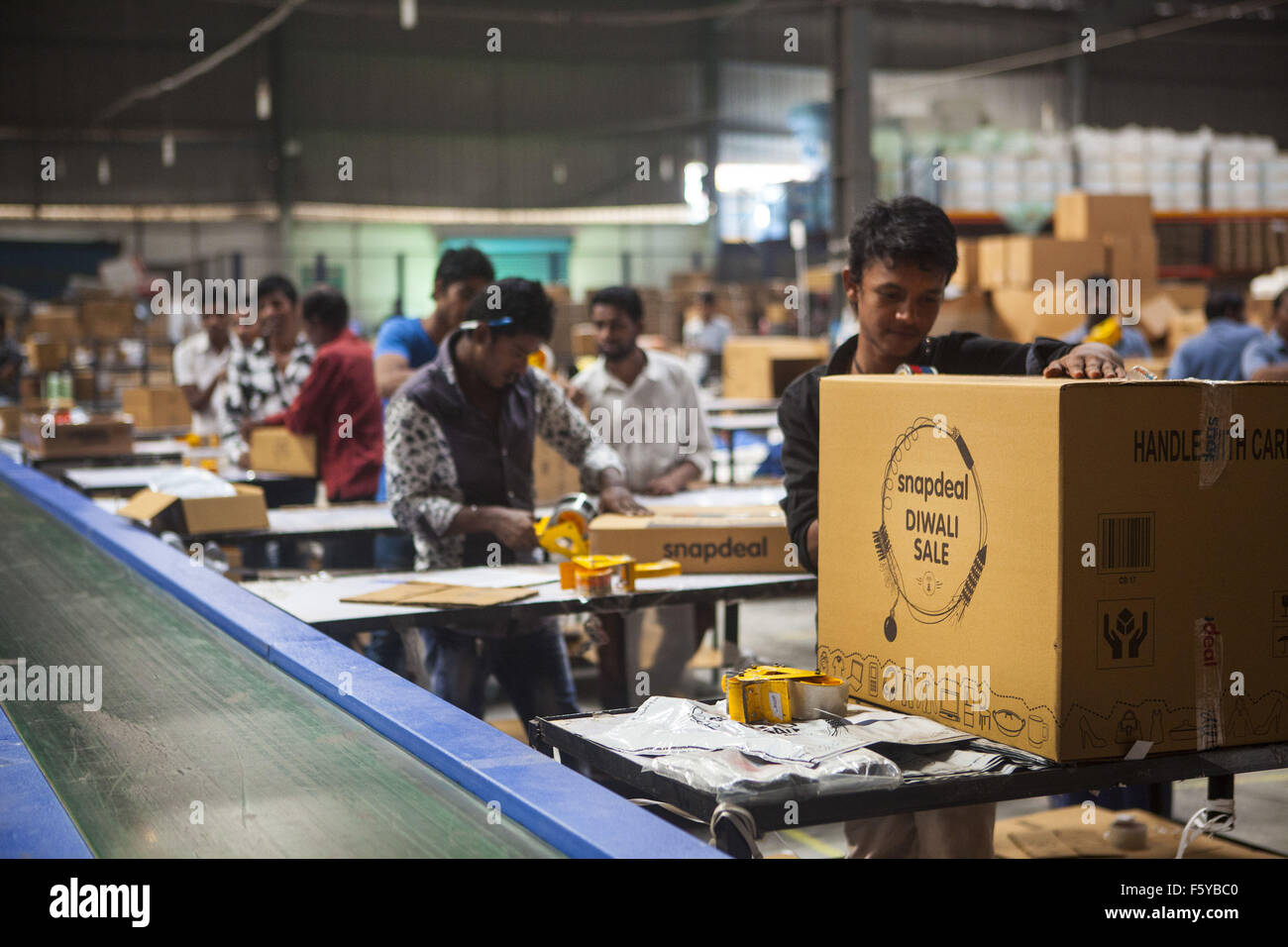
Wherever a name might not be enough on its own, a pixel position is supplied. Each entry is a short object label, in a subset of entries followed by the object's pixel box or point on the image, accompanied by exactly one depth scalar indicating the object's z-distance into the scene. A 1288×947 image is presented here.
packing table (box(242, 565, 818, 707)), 2.68
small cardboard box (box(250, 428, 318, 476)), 5.00
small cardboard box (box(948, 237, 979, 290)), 9.65
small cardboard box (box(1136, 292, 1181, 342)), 9.76
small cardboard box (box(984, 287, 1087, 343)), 9.02
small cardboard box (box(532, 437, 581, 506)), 4.92
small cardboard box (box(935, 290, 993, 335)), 9.45
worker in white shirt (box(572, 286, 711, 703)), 4.83
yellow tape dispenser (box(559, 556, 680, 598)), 2.85
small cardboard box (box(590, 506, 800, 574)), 3.12
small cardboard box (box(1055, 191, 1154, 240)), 9.84
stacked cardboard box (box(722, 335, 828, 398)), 8.76
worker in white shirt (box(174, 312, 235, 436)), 6.74
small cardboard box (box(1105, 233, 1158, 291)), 9.76
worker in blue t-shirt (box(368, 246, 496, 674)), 4.31
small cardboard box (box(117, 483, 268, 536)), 3.85
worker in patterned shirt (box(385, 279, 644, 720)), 3.22
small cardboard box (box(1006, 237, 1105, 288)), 9.16
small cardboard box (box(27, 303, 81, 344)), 13.46
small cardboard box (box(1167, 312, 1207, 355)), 9.69
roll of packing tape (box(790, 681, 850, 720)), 1.82
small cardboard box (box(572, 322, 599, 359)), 12.84
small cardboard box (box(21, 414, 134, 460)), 6.01
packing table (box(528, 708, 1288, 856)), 1.52
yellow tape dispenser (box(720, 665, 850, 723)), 1.82
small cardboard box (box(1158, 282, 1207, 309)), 10.42
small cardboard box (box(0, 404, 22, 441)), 8.00
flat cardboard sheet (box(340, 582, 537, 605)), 2.75
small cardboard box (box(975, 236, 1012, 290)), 9.45
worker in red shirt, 4.81
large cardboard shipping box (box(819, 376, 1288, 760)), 1.55
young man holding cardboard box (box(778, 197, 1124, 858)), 2.17
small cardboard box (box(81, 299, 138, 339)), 14.73
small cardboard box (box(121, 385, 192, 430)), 8.30
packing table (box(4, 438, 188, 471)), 6.02
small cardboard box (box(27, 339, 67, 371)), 11.22
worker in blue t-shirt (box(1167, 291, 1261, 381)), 7.34
